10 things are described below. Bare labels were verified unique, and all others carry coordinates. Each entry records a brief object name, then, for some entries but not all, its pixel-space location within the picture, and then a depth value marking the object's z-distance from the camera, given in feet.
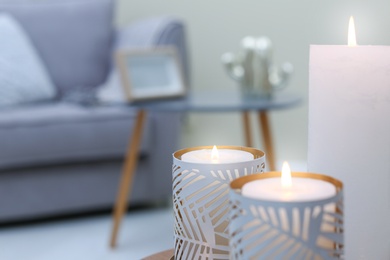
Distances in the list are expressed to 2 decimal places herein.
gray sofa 8.65
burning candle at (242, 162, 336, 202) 2.20
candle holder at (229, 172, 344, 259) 2.12
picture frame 8.28
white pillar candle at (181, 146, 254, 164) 2.60
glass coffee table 6.85
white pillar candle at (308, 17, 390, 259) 2.41
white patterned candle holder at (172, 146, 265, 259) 2.47
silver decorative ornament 7.94
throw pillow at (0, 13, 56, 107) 9.66
